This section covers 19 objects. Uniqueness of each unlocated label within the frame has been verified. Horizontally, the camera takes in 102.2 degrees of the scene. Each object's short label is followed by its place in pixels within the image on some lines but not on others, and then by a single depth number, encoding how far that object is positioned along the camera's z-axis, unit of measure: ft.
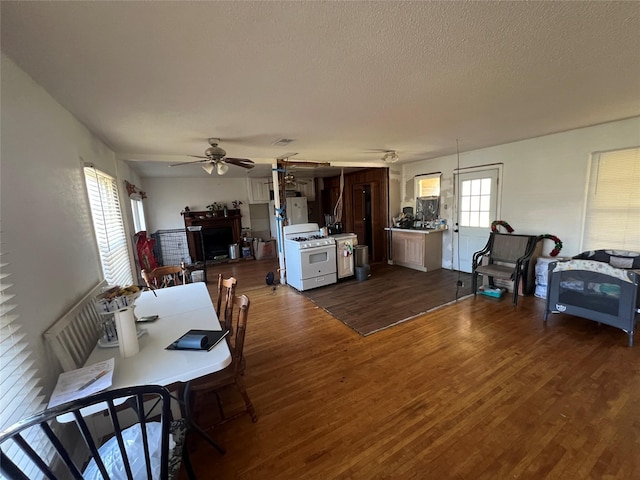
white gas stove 14.32
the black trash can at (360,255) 16.48
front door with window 14.64
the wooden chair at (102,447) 2.54
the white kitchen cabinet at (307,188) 25.12
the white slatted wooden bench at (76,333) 4.29
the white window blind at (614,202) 10.01
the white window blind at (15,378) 3.31
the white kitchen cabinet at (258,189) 24.14
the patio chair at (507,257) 11.78
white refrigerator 23.50
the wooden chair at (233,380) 5.11
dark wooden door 20.95
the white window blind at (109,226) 7.99
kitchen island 16.97
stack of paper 3.67
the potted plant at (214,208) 22.94
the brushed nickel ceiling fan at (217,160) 10.29
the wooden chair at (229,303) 6.73
